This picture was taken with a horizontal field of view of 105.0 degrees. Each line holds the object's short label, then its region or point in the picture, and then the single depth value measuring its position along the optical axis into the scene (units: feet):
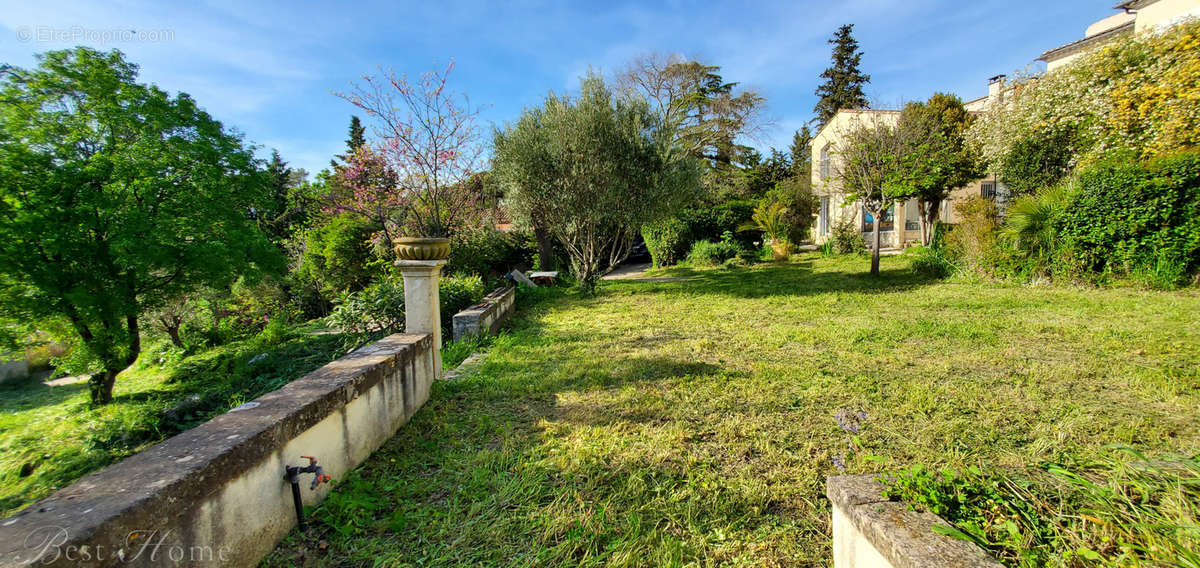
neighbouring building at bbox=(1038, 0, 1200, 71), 34.58
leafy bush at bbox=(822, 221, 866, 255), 47.34
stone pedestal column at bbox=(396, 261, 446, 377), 12.15
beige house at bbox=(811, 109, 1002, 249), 52.70
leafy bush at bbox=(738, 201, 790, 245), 49.34
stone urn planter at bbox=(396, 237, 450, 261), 11.84
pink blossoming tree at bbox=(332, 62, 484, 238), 34.22
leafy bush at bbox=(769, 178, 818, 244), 55.36
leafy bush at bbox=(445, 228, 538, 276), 34.42
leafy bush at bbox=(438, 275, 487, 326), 22.38
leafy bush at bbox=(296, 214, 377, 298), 37.58
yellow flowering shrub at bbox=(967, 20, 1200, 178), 25.22
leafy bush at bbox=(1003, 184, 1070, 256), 25.96
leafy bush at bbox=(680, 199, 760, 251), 51.11
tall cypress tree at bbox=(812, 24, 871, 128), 99.60
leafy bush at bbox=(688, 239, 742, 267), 47.75
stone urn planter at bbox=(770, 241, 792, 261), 48.06
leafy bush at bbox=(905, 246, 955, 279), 31.68
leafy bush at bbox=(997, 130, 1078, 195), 34.06
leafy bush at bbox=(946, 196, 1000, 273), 28.73
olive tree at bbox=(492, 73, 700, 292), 29.35
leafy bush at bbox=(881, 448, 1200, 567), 4.30
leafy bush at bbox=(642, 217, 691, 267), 50.14
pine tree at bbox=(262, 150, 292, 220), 81.41
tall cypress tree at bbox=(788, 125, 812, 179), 94.63
